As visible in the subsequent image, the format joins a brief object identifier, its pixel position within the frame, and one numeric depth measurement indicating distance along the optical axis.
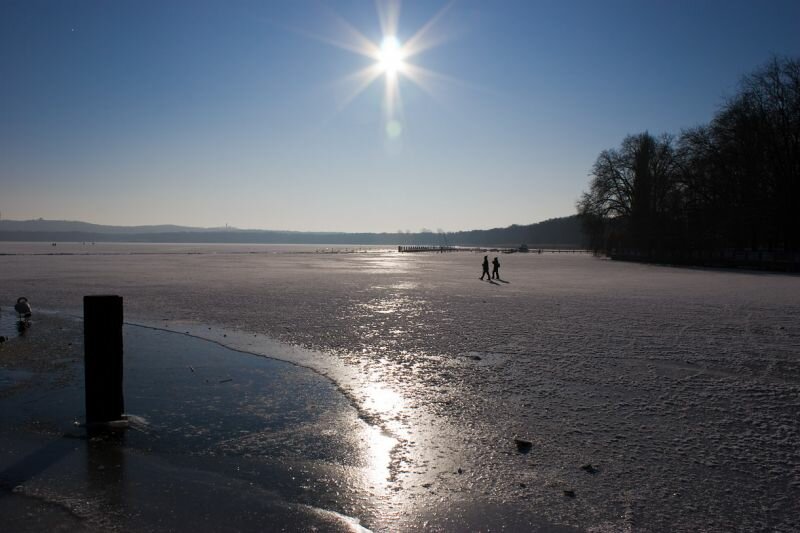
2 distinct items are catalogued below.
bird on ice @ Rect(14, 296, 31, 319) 12.83
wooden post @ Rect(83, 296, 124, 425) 5.53
